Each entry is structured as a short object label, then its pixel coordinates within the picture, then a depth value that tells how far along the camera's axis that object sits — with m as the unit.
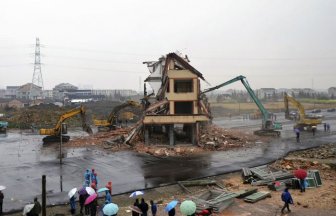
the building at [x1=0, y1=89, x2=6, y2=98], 181.50
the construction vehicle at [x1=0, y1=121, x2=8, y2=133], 50.53
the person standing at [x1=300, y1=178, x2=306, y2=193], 19.69
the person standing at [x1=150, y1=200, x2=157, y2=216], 14.21
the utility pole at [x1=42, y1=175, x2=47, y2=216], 13.96
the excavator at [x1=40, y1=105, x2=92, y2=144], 38.74
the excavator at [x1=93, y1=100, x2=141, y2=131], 45.75
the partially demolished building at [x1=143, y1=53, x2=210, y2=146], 34.62
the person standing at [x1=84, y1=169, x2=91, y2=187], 18.73
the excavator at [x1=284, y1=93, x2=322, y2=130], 54.09
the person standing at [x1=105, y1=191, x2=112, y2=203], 15.56
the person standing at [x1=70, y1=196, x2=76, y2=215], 15.77
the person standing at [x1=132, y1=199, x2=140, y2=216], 13.45
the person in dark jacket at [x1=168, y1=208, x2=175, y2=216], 12.73
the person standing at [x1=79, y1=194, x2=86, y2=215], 15.93
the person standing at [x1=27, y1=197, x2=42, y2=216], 13.33
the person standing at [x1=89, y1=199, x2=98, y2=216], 14.23
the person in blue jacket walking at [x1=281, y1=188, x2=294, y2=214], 15.74
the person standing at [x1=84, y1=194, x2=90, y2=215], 15.68
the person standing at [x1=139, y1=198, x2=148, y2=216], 13.85
